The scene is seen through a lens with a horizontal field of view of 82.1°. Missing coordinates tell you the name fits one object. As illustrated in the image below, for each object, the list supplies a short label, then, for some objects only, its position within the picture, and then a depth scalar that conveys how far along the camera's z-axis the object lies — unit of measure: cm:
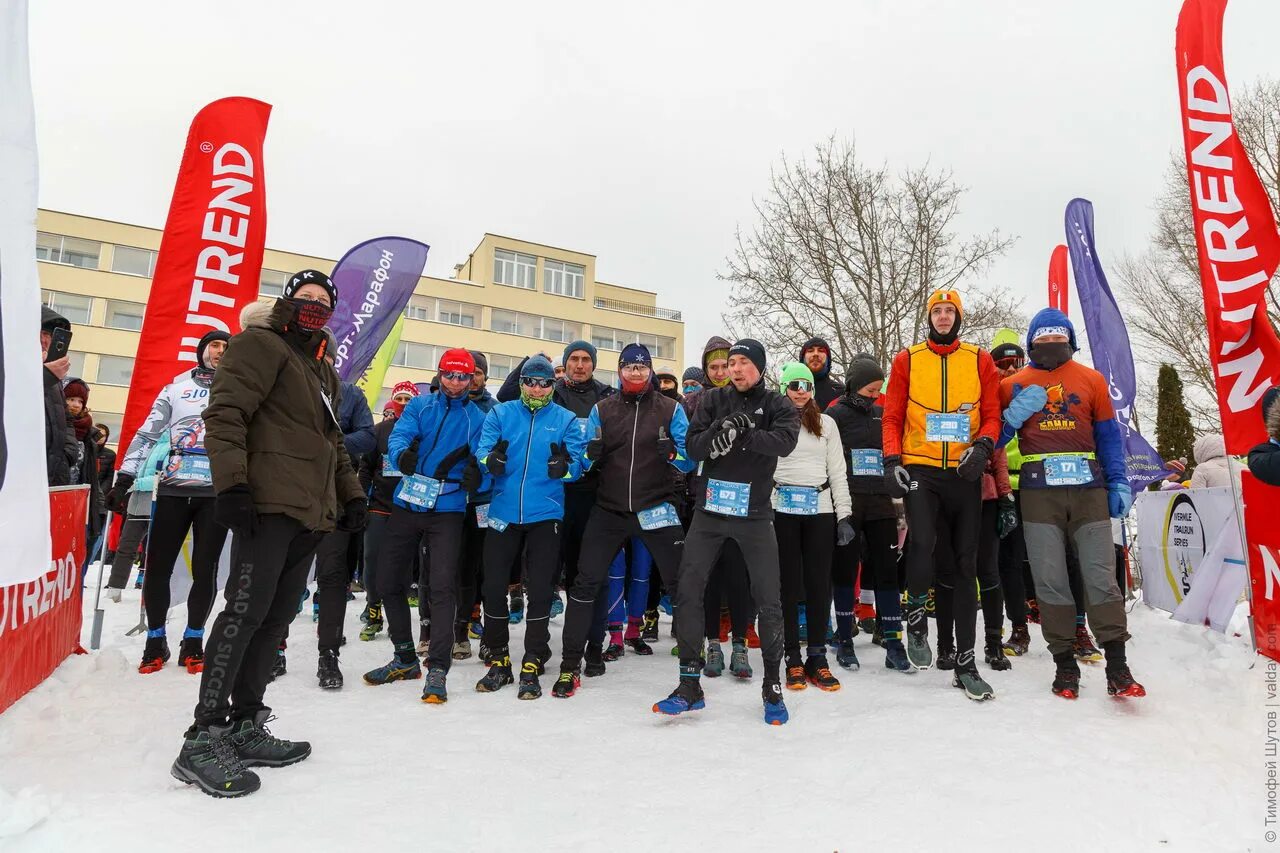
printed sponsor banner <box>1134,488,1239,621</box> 686
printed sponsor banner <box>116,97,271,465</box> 614
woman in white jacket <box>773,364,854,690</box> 481
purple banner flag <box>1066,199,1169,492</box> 895
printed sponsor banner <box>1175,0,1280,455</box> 461
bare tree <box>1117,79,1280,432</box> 1788
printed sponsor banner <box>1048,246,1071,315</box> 1125
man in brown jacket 300
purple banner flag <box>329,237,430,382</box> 847
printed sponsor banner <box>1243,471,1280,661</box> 437
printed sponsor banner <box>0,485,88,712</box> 370
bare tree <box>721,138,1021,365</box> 1902
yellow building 3334
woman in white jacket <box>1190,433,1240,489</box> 742
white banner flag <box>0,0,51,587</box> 233
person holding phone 444
